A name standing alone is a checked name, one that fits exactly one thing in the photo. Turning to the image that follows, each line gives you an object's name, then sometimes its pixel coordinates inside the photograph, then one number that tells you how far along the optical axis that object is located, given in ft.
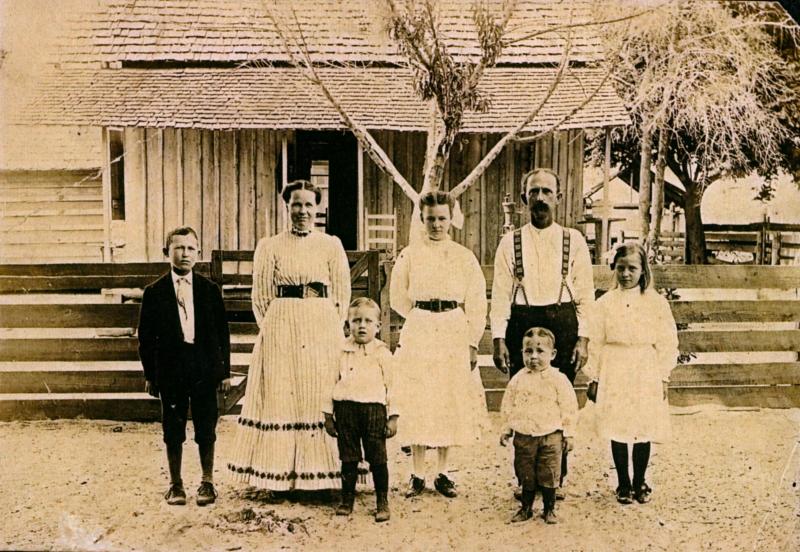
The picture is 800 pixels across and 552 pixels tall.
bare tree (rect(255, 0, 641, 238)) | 18.92
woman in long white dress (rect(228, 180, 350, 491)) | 13.07
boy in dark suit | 13.00
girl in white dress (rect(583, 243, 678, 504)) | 13.17
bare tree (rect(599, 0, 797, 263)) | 23.75
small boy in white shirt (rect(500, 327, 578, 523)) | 12.55
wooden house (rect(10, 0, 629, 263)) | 29.09
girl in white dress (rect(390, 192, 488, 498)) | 13.58
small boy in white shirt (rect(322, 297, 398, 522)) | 12.55
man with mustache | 13.33
